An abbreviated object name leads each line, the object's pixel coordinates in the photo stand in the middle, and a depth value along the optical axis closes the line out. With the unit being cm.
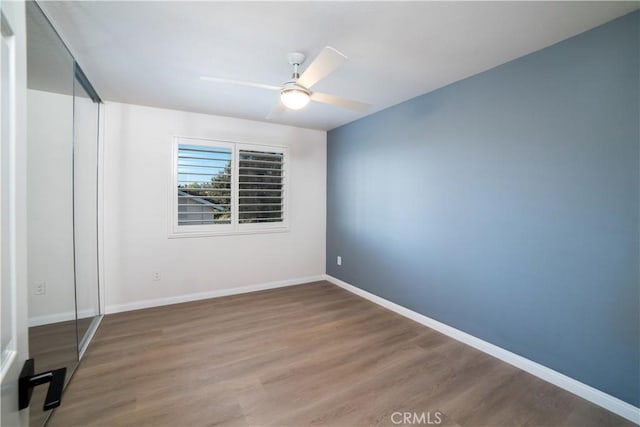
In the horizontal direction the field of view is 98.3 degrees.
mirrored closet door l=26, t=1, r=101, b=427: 159
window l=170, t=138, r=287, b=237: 357
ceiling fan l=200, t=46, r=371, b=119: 165
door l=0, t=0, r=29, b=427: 60
